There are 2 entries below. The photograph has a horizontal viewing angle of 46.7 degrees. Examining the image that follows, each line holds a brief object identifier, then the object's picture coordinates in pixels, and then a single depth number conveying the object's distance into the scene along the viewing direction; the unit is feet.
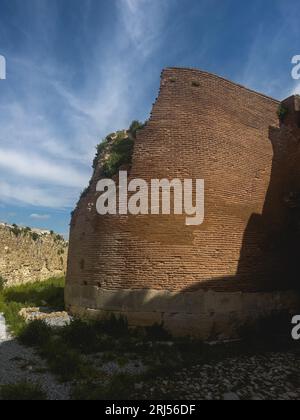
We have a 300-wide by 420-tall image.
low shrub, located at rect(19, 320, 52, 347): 26.04
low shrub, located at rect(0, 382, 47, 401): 16.80
